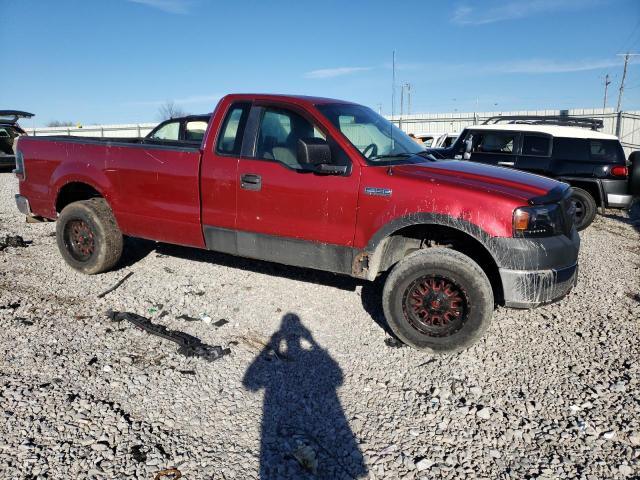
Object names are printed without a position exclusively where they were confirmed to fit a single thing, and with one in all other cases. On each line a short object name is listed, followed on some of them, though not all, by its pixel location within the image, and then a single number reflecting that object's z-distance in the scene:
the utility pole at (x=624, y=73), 45.75
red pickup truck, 3.67
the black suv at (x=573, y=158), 8.75
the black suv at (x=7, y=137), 14.73
